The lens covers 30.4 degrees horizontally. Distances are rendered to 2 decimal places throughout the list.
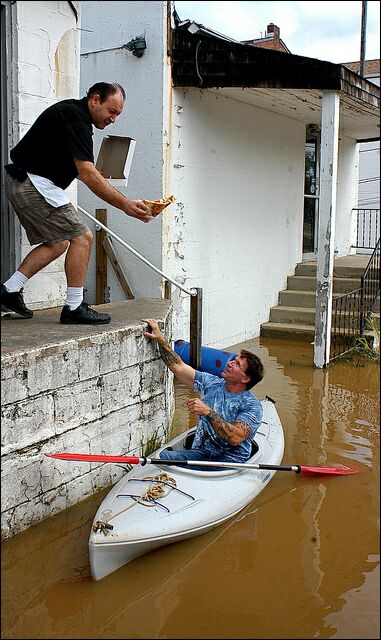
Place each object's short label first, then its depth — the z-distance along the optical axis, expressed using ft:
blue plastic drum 23.06
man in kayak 14.56
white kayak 12.05
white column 25.90
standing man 15.38
